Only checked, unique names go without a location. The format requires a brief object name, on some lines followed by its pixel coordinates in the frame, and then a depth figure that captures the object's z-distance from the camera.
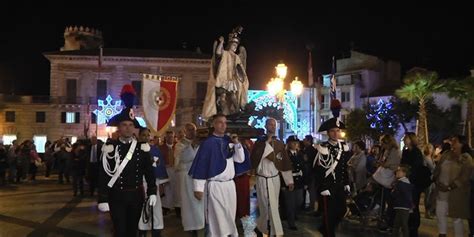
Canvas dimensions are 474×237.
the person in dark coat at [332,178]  8.61
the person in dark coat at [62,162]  23.34
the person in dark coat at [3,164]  22.42
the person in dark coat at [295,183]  11.23
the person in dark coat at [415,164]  10.54
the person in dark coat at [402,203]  9.62
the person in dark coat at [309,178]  13.40
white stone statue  15.97
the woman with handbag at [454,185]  9.25
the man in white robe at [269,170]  9.69
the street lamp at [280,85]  24.97
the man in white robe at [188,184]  9.83
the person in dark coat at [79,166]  17.77
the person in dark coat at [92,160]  16.83
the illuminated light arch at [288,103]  38.20
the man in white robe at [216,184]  7.61
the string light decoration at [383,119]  53.25
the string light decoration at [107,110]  41.19
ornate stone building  60.91
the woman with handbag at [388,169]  10.88
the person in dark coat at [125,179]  6.75
